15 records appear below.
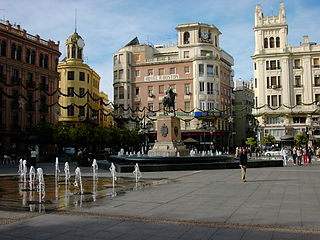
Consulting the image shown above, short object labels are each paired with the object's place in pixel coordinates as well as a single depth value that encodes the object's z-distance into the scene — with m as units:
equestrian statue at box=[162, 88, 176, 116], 30.47
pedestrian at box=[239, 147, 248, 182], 16.95
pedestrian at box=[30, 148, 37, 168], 26.61
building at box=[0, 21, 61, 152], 49.31
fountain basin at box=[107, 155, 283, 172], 23.46
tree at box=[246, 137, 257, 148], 54.28
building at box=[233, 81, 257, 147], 78.06
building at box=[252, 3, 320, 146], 58.50
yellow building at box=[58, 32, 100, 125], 65.06
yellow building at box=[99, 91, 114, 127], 76.11
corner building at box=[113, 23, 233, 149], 64.38
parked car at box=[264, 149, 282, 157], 47.09
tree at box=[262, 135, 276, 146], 54.21
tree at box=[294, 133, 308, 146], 50.91
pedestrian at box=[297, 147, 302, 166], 31.72
